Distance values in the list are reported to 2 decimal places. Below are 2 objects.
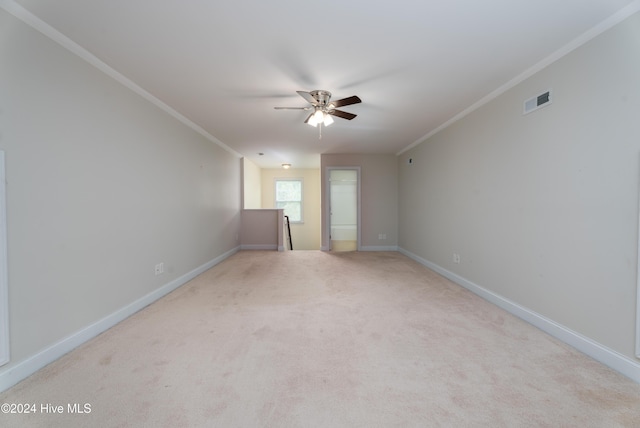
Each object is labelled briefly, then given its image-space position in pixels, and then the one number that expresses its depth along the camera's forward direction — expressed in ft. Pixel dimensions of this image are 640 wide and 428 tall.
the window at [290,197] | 28.07
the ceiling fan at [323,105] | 8.72
